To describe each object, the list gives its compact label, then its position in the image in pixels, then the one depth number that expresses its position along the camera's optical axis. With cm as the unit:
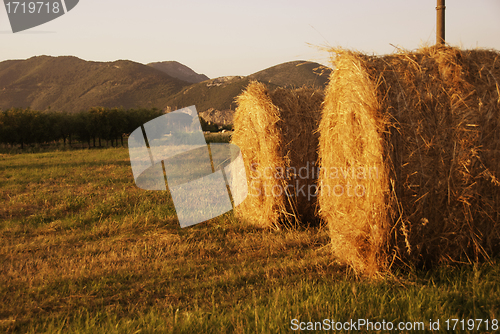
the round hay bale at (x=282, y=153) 686
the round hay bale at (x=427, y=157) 416
